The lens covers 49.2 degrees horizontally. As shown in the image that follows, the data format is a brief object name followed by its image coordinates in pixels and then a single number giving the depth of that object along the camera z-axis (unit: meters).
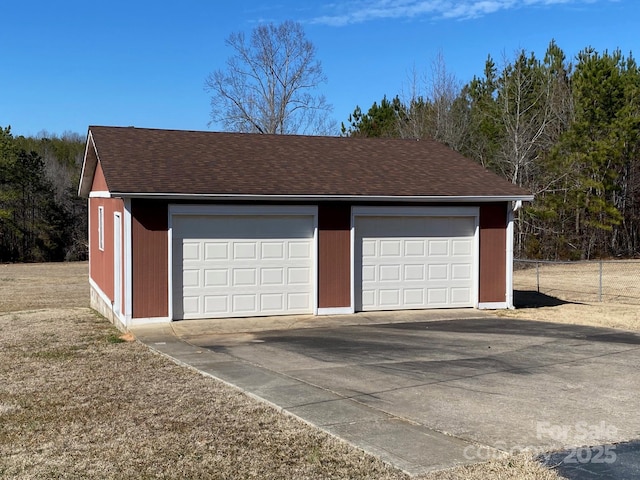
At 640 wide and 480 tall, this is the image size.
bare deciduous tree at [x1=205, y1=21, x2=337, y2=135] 44.38
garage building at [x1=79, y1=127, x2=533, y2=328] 13.91
